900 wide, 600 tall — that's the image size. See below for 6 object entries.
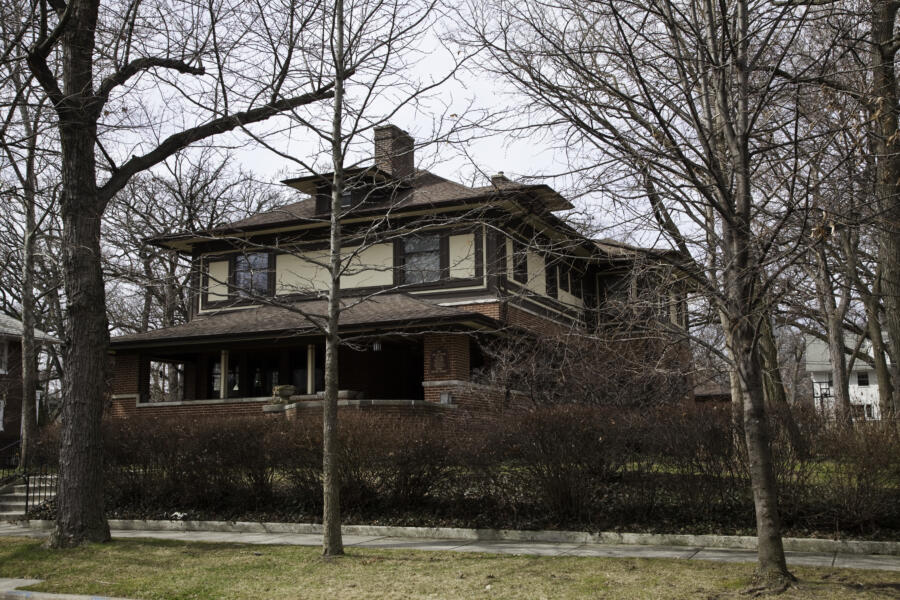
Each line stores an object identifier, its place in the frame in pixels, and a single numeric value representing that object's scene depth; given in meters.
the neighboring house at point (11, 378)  30.66
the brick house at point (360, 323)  20.55
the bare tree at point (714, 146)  7.29
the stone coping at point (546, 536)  9.41
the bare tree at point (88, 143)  10.92
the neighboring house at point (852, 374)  60.73
